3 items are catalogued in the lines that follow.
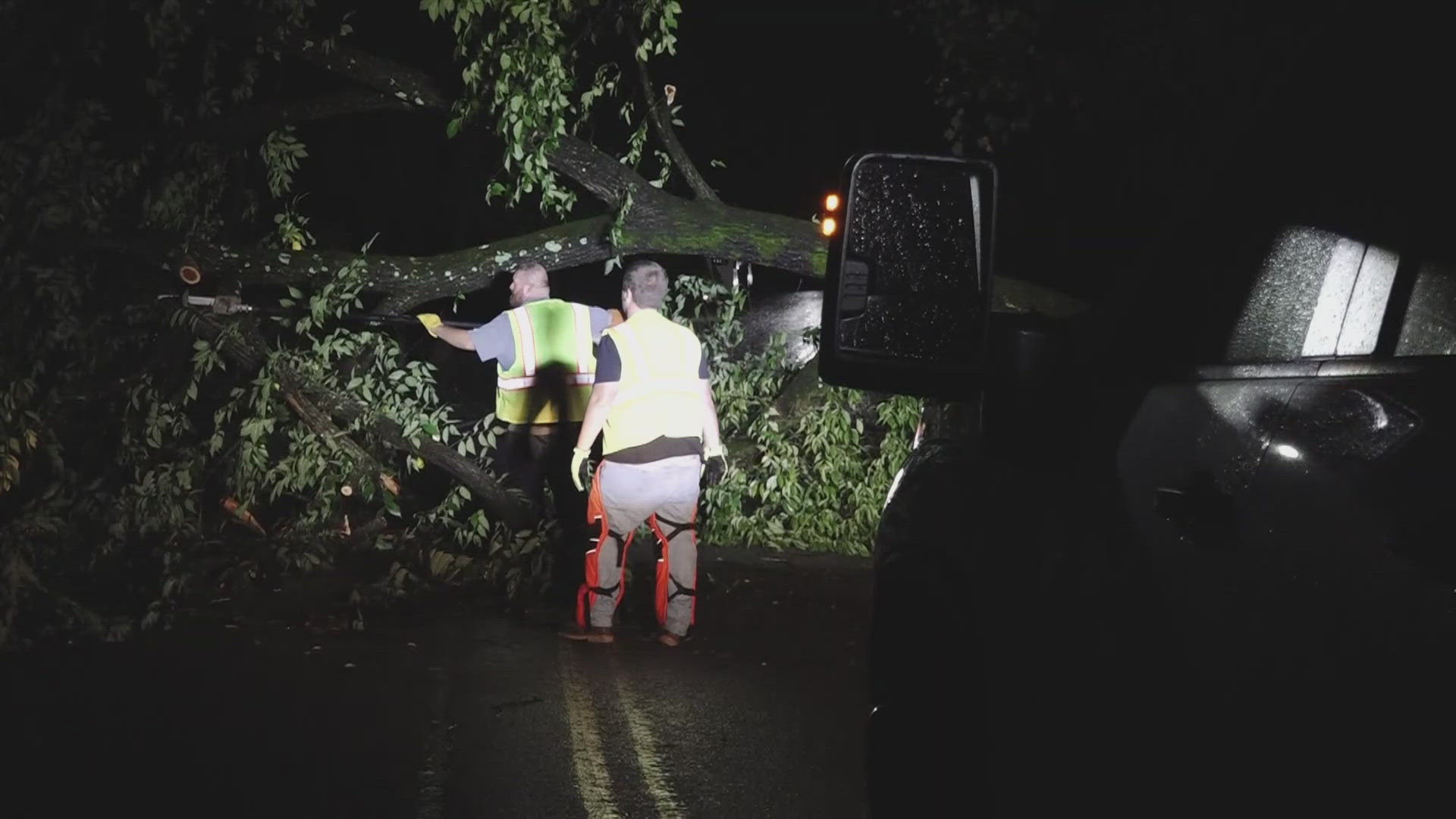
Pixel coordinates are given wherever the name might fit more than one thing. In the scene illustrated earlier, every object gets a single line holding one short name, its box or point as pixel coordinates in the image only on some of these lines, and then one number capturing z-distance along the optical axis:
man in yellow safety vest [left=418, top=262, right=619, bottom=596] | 8.62
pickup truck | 1.73
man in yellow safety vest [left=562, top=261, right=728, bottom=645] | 7.09
